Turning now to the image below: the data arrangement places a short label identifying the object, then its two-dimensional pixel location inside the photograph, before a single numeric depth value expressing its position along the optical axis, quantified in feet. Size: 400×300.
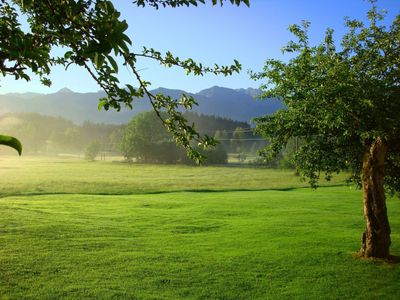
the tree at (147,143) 364.79
